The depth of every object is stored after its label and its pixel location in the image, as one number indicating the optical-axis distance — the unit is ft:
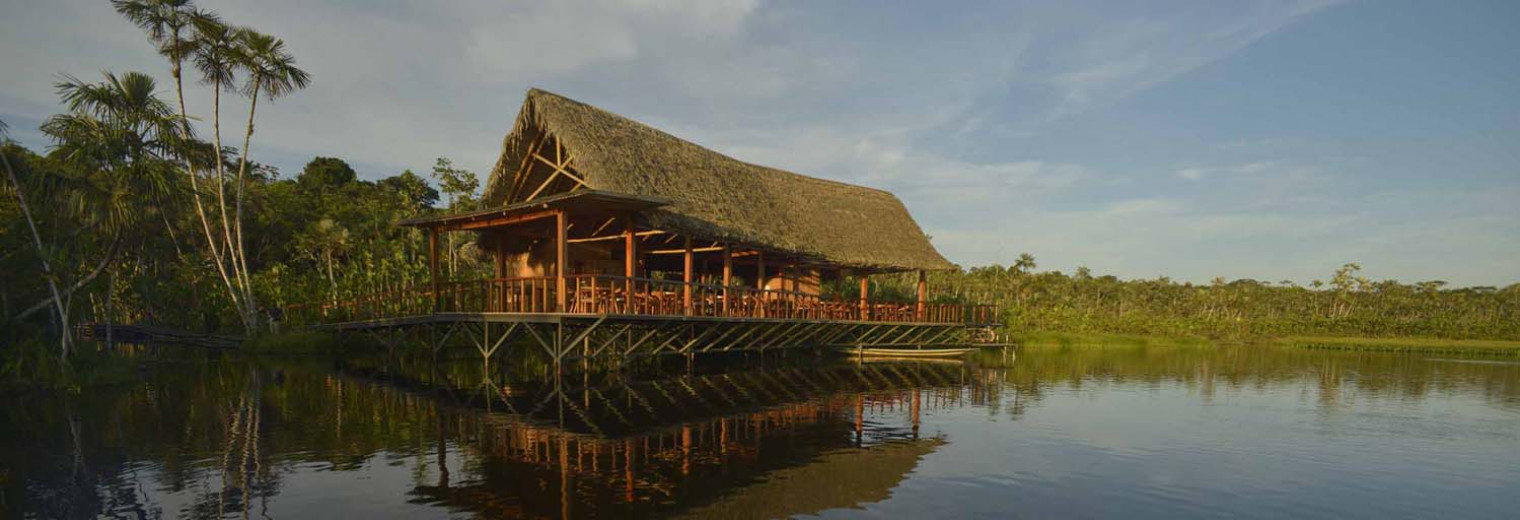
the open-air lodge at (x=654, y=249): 49.16
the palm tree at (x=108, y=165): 43.96
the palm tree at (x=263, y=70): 68.13
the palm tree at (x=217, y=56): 66.59
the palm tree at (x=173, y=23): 64.23
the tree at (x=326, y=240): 87.45
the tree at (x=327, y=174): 144.97
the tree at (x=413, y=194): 101.28
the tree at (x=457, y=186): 94.48
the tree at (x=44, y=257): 42.06
